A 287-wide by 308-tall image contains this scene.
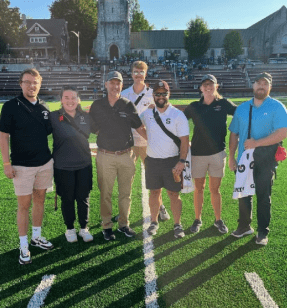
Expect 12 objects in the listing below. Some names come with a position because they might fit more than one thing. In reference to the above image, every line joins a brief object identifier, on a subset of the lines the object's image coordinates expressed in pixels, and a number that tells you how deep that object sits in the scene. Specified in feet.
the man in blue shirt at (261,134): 13.94
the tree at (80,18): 206.69
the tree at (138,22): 253.65
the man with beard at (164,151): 14.67
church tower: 190.90
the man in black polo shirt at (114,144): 14.60
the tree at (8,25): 177.88
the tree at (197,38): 190.90
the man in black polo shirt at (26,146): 12.82
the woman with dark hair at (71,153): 14.08
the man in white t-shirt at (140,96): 16.81
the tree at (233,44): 197.77
